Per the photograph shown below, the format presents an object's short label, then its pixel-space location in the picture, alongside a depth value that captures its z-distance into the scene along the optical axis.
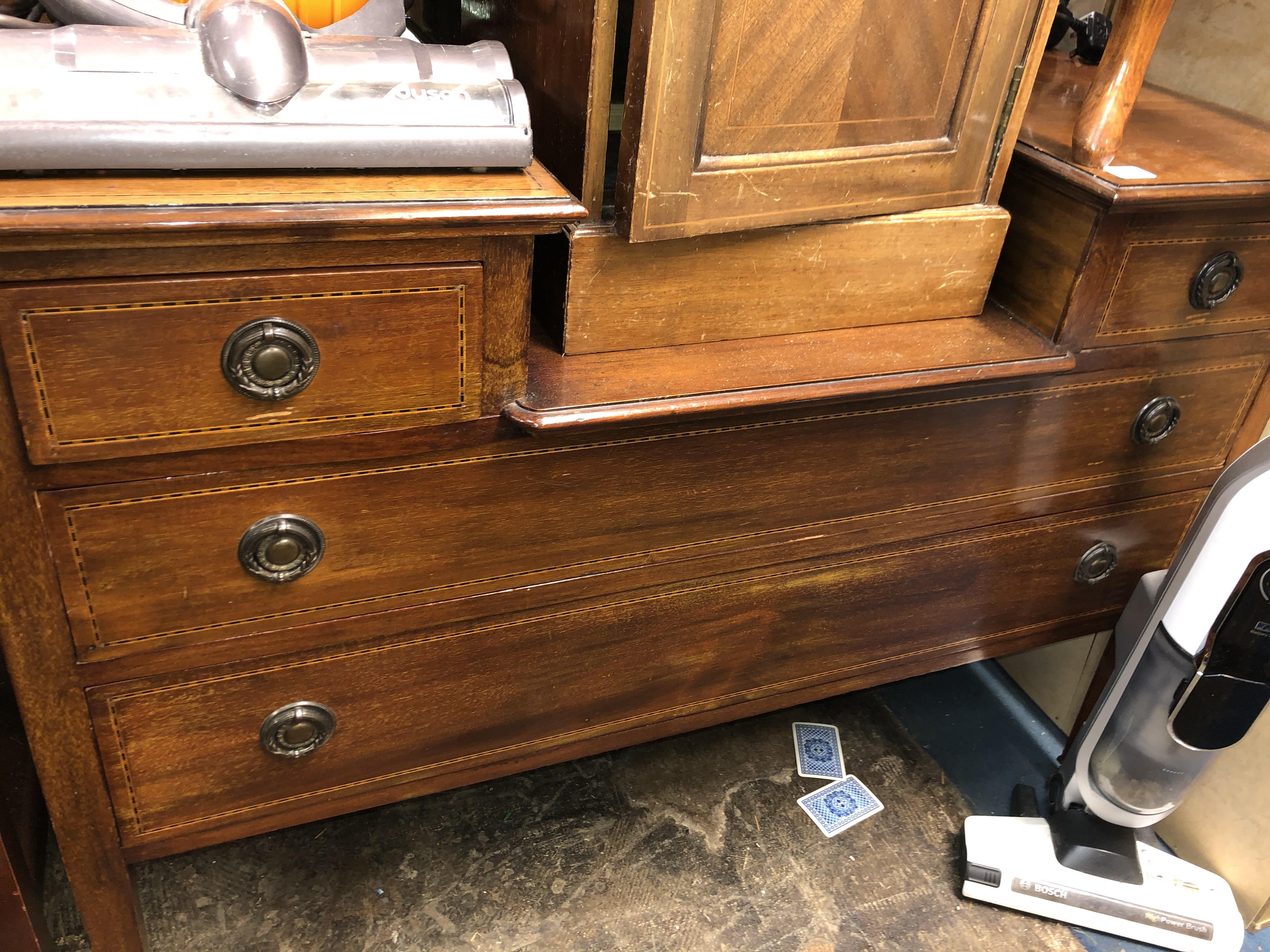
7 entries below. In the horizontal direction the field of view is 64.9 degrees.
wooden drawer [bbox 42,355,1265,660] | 0.87
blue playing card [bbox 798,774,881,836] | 1.50
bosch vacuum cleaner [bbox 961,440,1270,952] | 1.17
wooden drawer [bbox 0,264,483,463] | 0.75
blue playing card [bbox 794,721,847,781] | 1.58
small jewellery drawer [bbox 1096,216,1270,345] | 1.15
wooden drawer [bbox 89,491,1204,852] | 0.99
